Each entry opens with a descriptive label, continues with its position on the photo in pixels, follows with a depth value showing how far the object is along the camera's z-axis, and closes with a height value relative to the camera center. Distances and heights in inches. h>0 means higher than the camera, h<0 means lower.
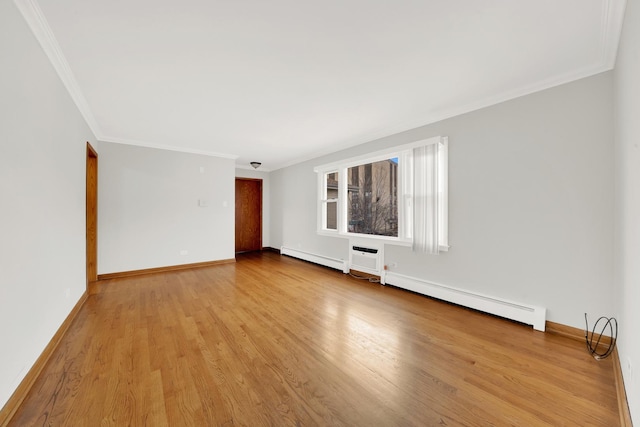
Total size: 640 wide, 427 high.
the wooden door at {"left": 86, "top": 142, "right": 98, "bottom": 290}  161.6 -5.7
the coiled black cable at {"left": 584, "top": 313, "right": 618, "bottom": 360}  80.3 -42.5
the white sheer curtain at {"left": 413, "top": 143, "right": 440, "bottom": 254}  127.8 +6.7
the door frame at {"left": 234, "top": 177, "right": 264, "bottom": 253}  290.4 +20.1
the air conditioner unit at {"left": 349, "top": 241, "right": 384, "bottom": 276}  162.1 -31.4
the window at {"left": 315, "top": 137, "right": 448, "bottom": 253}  129.0 +10.2
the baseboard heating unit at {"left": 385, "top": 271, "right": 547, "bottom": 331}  98.2 -41.0
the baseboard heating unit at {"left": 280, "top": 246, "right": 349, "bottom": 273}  188.2 -40.9
